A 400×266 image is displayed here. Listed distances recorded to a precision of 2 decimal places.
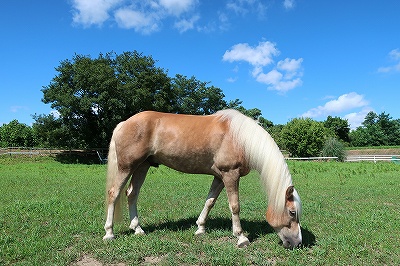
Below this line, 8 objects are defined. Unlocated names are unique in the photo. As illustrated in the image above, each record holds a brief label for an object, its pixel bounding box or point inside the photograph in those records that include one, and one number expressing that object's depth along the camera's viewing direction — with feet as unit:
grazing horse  15.39
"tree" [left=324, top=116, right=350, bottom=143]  265.34
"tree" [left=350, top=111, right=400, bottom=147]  225.97
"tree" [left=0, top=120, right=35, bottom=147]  168.66
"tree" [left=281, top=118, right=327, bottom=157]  138.31
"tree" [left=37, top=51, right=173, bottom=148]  102.75
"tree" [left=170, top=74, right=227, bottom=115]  186.18
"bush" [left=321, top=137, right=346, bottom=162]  117.91
